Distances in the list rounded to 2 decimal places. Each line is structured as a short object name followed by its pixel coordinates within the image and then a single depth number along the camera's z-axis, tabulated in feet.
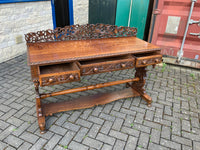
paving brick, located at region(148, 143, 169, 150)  7.66
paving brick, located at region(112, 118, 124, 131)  8.64
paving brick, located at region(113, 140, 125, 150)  7.57
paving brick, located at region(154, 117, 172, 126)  9.07
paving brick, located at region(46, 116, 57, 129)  8.68
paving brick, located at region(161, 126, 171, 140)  8.30
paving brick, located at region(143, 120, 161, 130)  8.83
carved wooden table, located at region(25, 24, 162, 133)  7.18
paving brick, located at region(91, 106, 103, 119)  9.59
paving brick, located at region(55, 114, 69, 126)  8.81
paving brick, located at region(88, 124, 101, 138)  8.19
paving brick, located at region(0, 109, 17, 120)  8.95
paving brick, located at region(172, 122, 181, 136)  8.55
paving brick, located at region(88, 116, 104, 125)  8.96
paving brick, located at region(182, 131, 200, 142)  8.27
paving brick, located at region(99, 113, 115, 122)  9.21
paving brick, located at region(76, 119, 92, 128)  8.73
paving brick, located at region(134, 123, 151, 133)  8.60
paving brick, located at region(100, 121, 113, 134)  8.41
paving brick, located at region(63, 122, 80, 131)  8.52
